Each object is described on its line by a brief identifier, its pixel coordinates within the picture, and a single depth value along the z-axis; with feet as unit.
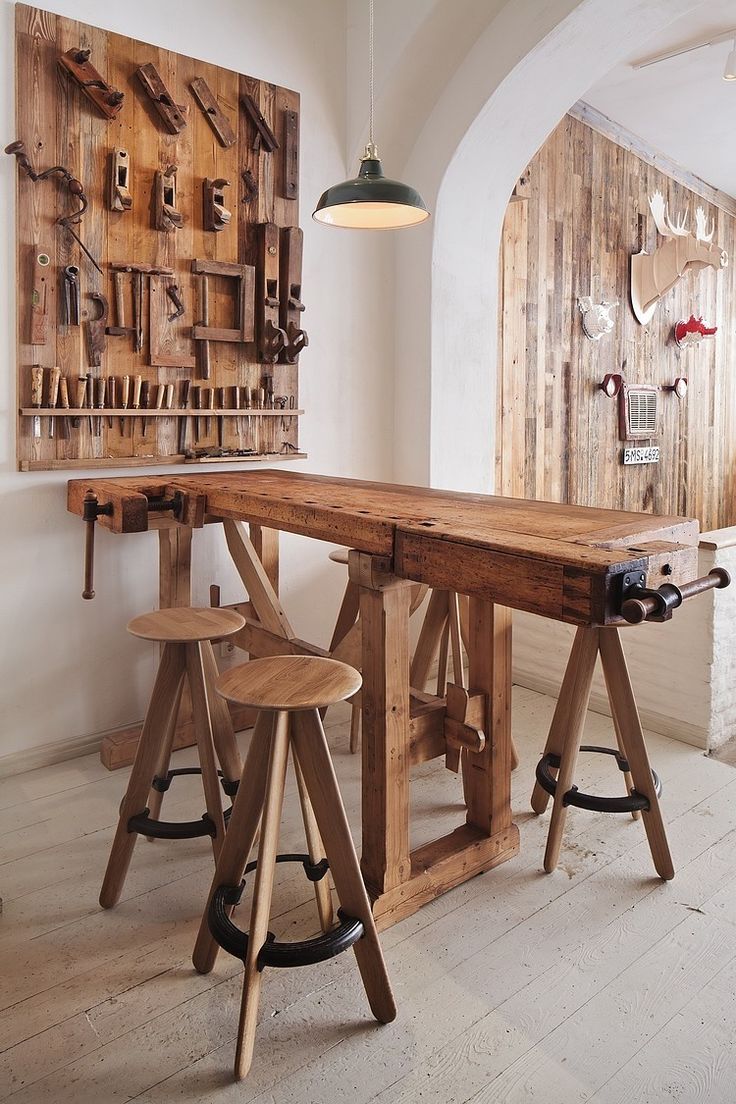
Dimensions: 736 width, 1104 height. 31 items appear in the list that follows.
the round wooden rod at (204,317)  10.06
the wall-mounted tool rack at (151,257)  8.79
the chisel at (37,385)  8.78
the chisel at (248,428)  10.53
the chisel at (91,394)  9.19
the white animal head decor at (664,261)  16.62
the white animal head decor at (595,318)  15.19
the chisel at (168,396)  9.80
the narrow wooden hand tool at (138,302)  9.46
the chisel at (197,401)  10.12
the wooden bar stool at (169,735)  6.44
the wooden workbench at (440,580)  4.78
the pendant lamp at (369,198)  7.42
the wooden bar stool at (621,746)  6.96
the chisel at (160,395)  9.66
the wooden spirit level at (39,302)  8.75
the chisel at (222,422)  10.36
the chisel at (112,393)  9.35
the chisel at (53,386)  8.86
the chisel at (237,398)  10.38
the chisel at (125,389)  9.41
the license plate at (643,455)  16.70
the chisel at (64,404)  8.98
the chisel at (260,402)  10.62
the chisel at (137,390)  9.46
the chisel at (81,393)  9.11
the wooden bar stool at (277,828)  4.98
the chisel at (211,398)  10.19
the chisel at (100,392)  9.25
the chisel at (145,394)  9.68
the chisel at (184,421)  9.99
